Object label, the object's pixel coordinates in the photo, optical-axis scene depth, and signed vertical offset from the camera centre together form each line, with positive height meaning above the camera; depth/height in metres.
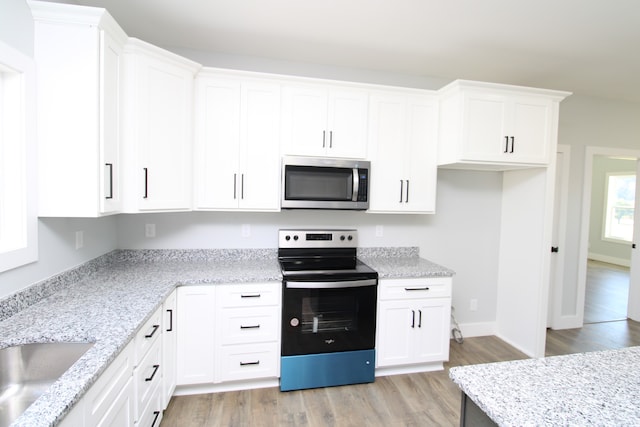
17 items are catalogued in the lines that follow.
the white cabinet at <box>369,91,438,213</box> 2.64 +0.47
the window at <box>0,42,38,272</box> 1.51 +0.19
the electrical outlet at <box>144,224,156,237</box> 2.62 -0.27
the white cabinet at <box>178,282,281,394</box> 2.18 -0.95
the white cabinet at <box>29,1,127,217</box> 1.60 +0.47
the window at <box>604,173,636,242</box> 7.10 +0.14
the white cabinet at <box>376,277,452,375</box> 2.46 -0.94
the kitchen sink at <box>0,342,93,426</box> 1.21 -0.67
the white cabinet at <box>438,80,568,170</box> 2.55 +0.71
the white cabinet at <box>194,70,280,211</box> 2.37 +0.44
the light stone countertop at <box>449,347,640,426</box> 0.84 -0.54
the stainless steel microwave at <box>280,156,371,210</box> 2.46 +0.16
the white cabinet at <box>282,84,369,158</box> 2.48 +0.67
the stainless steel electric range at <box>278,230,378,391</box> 2.28 -0.91
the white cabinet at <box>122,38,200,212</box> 1.97 +0.47
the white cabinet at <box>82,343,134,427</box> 1.07 -0.76
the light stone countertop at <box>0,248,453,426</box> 1.02 -0.55
